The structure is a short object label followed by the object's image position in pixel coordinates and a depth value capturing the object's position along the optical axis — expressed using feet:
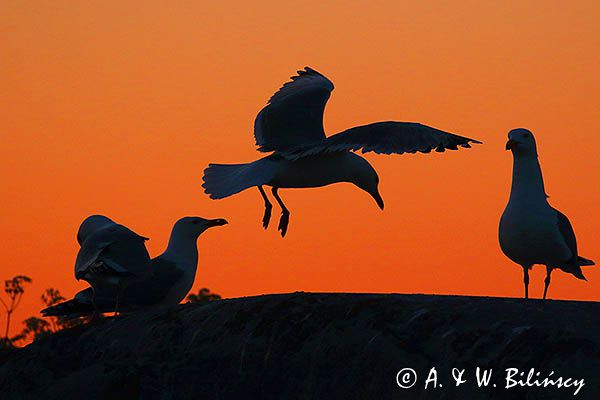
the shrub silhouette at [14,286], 72.43
